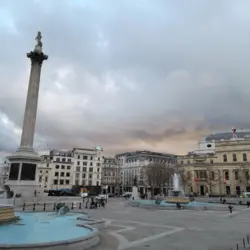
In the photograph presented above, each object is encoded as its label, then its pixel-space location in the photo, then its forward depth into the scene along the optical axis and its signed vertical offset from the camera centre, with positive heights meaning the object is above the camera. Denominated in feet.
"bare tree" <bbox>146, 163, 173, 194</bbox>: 317.28 +21.44
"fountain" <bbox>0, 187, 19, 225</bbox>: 64.29 -5.77
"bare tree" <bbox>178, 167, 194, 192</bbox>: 321.40 +17.85
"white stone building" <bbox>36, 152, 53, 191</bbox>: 344.69 +23.24
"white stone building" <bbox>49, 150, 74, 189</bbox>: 352.44 +26.03
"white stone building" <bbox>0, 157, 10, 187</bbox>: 382.22 +31.18
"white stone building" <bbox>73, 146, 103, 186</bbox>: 369.30 +33.47
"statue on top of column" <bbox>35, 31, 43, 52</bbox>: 170.40 +92.67
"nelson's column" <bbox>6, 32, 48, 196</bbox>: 140.26 +20.63
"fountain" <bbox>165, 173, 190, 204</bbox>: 152.65 -3.80
